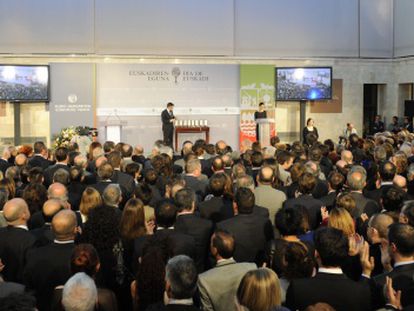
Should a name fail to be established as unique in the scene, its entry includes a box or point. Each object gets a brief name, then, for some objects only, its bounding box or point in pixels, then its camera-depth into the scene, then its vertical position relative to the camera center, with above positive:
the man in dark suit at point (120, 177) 6.86 -0.66
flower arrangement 15.17 -0.26
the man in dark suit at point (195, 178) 6.82 -0.66
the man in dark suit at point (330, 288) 3.30 -0.96
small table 17.08 -0.12
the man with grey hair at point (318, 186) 6.61 -0.72
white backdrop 17.02 +0.88
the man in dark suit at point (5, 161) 8.53 -0.57
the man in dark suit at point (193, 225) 4.76 -0.85
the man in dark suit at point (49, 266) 3.92 -0.98
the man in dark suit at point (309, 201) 5.46 -0.73
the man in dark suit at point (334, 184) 5.99 -0.64
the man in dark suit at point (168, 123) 16.23 +0.05
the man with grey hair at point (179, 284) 3.05 -0.87
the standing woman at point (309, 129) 15.12 -0.10
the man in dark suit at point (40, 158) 8.52 -0.52
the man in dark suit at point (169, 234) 4.23 -0.84
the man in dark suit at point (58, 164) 7.41 -0.56
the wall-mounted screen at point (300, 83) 17.77 +1.34
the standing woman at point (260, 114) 15.80 +0.32
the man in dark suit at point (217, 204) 5.54 -0.79
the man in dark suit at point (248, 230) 4.71 -0.88
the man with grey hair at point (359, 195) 5.41 -0.69
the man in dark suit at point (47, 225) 4.47 -0.86
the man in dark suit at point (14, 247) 4.38 -0.96
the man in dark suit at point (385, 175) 6.11 -0.54
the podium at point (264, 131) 15.75 -0.16
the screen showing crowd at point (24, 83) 16.14 +1.19
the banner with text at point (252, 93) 17.58 +1.01
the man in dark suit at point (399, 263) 3.41 -0.86
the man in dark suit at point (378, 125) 18.73 +0.02
